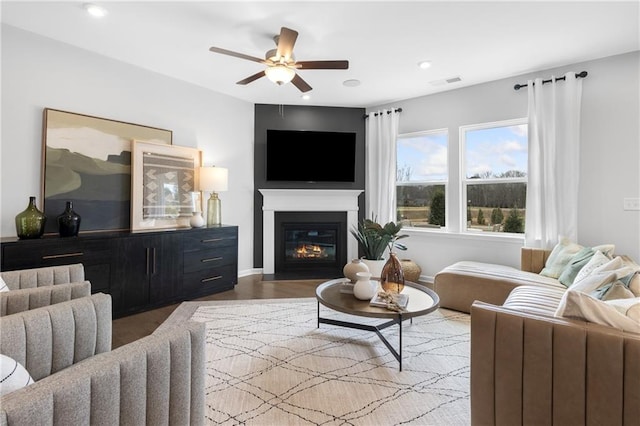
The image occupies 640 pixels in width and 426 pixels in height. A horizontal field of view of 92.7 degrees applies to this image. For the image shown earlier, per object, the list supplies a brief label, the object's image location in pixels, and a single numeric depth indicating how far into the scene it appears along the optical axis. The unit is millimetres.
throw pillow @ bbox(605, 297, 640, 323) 1377
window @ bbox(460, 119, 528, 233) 3977
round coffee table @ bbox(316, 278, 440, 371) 2164
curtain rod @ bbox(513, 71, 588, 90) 3364
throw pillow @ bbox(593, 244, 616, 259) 2775
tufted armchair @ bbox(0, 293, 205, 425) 822
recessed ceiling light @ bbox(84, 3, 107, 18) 2482
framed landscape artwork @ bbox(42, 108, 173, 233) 3041
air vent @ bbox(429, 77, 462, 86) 3936
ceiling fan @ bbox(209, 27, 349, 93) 2619
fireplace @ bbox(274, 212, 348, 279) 5012
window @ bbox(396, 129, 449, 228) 4609
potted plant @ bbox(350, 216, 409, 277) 2997
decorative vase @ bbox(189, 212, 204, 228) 3938
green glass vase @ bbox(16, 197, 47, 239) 2691
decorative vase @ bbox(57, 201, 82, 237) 2893
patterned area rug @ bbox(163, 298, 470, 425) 1721
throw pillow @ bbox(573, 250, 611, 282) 2496
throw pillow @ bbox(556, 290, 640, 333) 1321
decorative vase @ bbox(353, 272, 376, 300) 2453
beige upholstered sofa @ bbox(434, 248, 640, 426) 1211
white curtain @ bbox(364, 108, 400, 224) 4824
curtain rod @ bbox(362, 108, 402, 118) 4772
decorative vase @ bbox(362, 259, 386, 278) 3279
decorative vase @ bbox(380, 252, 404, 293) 2496
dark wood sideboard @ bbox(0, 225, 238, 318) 2662
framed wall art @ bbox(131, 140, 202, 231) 3615
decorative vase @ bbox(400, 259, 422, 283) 4410
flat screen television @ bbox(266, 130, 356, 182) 4852
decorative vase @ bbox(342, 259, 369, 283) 2756
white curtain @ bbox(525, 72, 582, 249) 3436
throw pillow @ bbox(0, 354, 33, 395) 921
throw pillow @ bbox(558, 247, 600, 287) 2816
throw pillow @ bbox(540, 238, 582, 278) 3096
